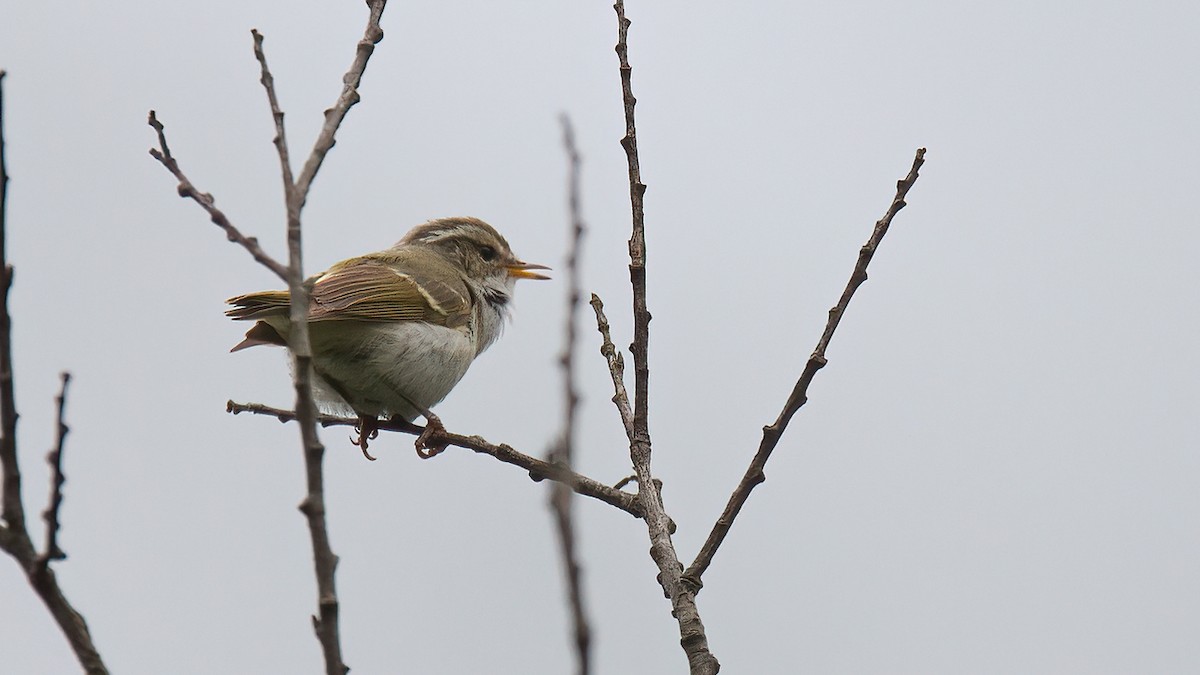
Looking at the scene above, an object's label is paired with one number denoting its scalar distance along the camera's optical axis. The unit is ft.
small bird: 35.96
